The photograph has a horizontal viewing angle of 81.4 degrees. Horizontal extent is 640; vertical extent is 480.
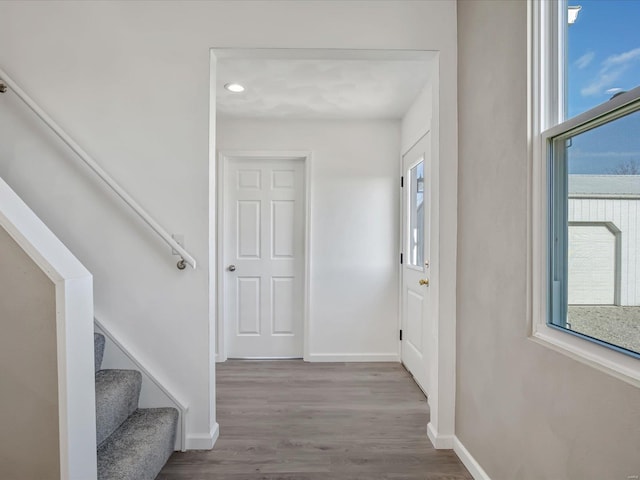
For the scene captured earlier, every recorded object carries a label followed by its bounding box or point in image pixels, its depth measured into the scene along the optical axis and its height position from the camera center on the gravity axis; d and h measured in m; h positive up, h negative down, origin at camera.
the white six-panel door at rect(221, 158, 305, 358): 3.58 -0.22
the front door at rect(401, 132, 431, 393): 2.84 -0.21
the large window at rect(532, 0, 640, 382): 1.01 +0.20
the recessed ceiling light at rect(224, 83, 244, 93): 2.73 +1.11
